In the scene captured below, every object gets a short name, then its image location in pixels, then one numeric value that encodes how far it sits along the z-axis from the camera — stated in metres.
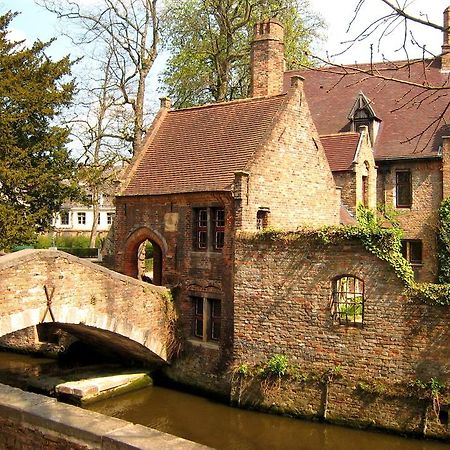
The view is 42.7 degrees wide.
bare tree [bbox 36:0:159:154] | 27.38
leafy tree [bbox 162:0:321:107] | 30.50
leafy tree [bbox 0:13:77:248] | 20.91
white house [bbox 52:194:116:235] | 59.31
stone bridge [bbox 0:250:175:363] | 12.55
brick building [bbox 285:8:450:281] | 22.73
